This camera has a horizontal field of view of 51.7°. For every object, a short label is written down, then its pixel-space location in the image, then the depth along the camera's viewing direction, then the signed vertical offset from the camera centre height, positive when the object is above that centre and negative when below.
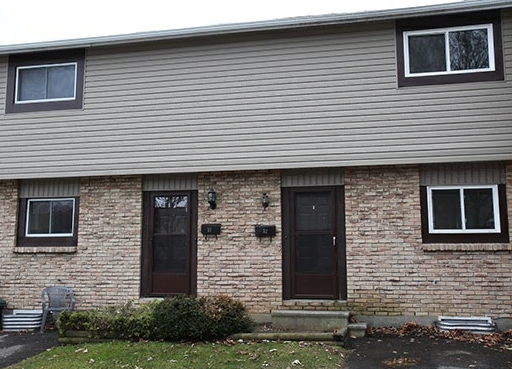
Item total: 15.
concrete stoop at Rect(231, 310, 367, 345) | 8.33 -1.39
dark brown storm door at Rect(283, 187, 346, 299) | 9.88 +0.01
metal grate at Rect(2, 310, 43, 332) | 10.29 -1.55
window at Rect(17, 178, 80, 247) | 11.11 +0.65
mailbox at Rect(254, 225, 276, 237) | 10.05 +0.23
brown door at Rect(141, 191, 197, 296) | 10.52 -0.02
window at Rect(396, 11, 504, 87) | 9.30 +3.48
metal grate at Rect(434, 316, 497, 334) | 8.84 -1.35
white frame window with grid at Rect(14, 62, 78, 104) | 11.01 +3.37
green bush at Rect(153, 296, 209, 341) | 8.39 -1.25
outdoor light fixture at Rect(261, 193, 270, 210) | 10.09 +0.80
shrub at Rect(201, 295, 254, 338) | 8.41 -1.19
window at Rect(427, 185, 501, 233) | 9.28 +0.61
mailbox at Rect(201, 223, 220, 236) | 10.29 +0.27
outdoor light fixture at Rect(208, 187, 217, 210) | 10.24 +0.87
